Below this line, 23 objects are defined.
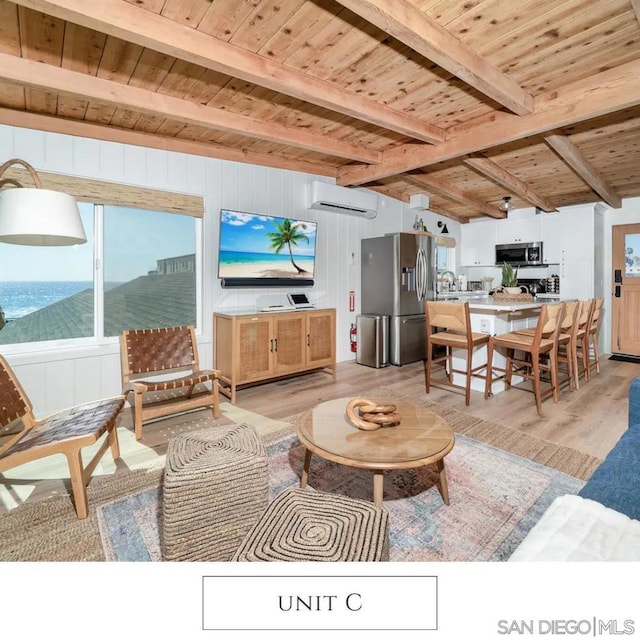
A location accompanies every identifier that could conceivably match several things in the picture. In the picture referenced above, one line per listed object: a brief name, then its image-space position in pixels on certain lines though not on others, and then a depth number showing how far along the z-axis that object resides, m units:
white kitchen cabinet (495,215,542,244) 5.91
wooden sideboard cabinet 3.56
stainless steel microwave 5.88
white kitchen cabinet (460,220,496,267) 6.53
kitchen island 3.62
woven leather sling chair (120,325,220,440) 2.76
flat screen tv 3.87
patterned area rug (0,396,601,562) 1.54
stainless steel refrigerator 4.90
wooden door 5.51
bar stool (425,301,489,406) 3.33
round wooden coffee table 1.48
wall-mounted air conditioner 4.49
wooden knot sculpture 1.74
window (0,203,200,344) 2.96
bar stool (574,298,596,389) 3.99
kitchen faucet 6.55
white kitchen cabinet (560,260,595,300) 5.27
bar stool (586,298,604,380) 4.28
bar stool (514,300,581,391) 3.62
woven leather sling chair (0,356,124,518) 1.71
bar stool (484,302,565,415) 3.12
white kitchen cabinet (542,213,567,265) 5.59
